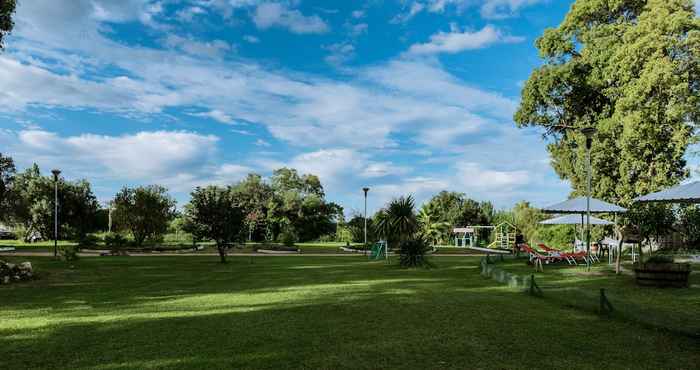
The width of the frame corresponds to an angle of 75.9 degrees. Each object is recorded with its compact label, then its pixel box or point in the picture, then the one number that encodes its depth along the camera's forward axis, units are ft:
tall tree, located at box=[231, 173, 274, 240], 138.41
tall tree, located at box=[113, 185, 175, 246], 94.89
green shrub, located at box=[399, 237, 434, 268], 56.75
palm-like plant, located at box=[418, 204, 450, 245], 123.03
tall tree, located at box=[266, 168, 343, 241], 142.51
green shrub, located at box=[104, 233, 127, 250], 90.77
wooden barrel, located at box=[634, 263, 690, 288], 34.96
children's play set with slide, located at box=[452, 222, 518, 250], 117.29
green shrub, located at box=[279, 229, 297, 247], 101.96
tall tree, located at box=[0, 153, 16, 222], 96.09
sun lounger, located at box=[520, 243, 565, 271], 52.54
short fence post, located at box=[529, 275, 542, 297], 31.82
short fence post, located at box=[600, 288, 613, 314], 24.87
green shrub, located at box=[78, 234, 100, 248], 91.81
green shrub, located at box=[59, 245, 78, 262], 59.96
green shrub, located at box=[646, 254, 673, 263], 36.67
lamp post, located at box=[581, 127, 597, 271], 46.80
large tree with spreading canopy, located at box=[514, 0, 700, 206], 69.51
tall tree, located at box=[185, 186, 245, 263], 63.52
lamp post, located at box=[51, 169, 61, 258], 74.28
